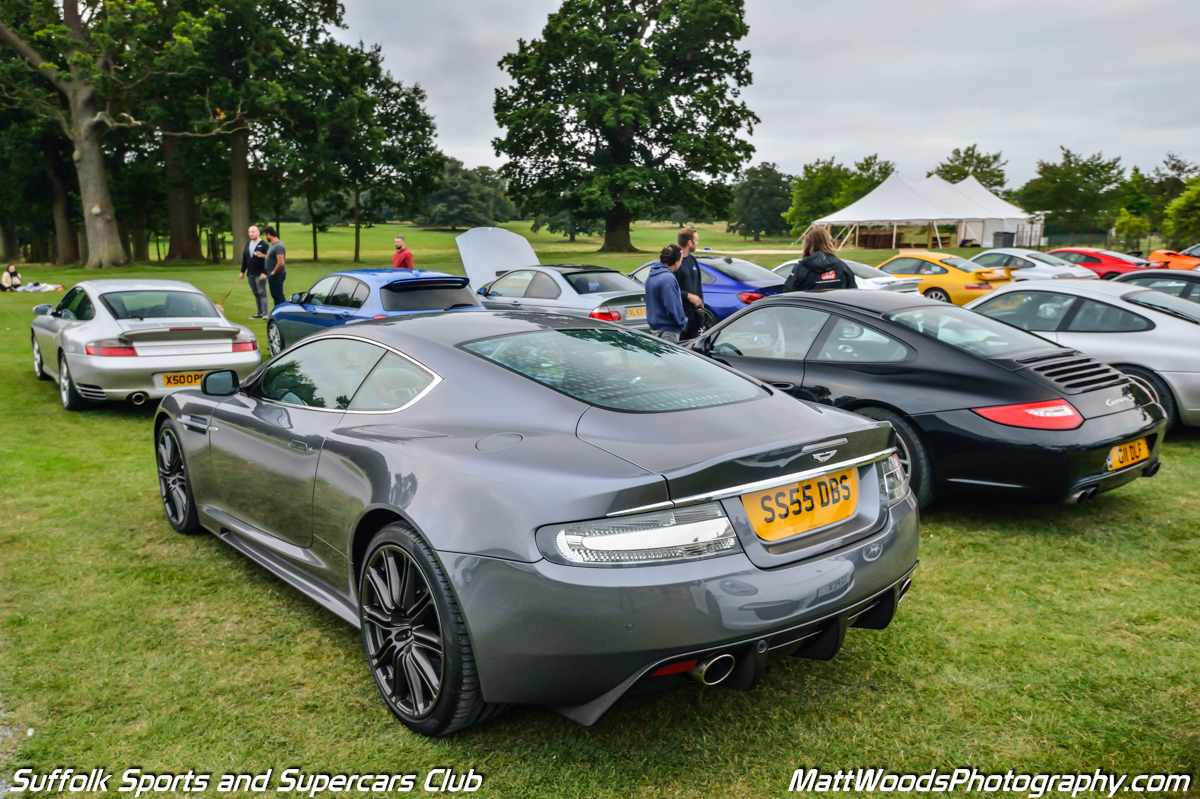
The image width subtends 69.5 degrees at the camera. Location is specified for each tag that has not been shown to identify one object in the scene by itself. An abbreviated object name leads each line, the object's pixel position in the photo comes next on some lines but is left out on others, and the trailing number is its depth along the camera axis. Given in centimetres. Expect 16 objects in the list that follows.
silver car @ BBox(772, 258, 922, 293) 1823
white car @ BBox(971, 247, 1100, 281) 2219
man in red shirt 1761
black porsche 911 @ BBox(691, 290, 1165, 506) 482
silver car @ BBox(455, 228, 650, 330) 1202
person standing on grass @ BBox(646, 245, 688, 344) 848
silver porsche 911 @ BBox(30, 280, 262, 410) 832
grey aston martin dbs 252
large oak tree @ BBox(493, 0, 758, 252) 4791
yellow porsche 1995
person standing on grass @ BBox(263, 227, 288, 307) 1634
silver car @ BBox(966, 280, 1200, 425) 709
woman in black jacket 881
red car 2505
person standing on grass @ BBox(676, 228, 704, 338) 930
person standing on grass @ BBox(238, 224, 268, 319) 1698
